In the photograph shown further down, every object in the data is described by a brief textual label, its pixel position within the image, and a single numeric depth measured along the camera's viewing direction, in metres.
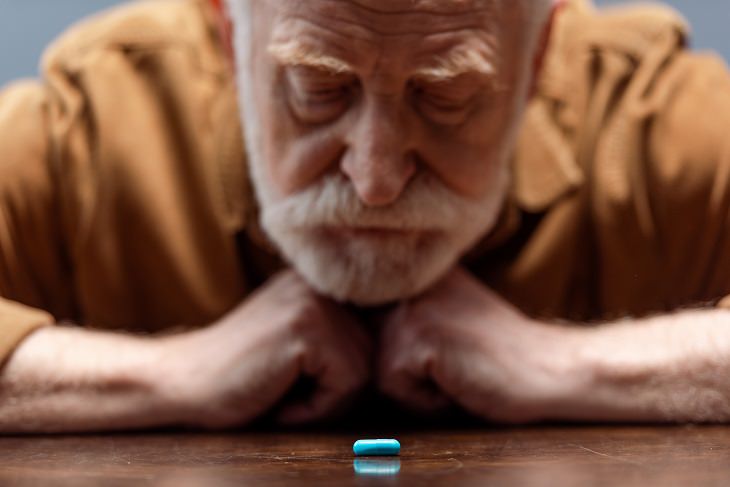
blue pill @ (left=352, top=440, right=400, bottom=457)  0.80
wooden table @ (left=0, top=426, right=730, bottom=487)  0.70
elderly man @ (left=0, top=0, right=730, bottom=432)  1.01
